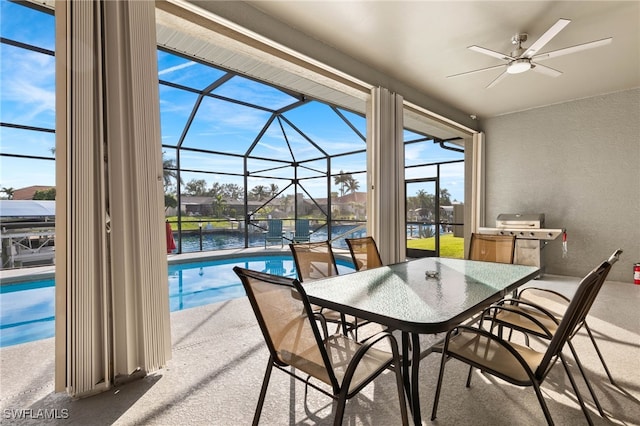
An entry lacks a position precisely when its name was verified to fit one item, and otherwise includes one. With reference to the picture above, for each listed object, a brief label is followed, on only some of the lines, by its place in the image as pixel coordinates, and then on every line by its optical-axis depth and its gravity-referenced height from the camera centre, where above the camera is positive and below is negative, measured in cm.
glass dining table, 140 -49
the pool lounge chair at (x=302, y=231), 965 -66
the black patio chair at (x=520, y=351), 133 -75
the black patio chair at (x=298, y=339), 124 -56
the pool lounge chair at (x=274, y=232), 975 -69
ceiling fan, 270 +149
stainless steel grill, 496 -41
